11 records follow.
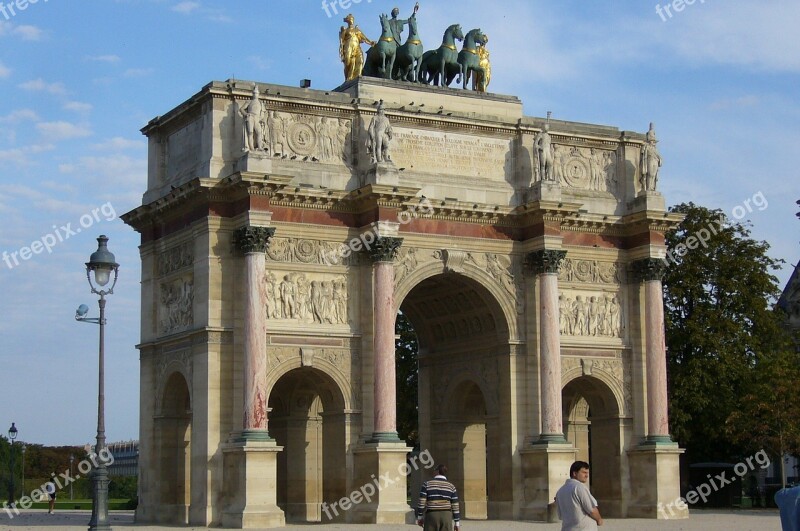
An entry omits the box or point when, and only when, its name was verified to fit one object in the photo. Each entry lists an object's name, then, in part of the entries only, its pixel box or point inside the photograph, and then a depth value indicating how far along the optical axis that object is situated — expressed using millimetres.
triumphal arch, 39000
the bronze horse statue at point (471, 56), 44878
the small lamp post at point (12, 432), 55562
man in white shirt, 15234
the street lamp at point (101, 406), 26969
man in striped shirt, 20969
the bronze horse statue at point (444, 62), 44469
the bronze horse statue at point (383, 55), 43656
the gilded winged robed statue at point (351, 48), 43875
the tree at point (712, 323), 53125
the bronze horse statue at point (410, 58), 43906
